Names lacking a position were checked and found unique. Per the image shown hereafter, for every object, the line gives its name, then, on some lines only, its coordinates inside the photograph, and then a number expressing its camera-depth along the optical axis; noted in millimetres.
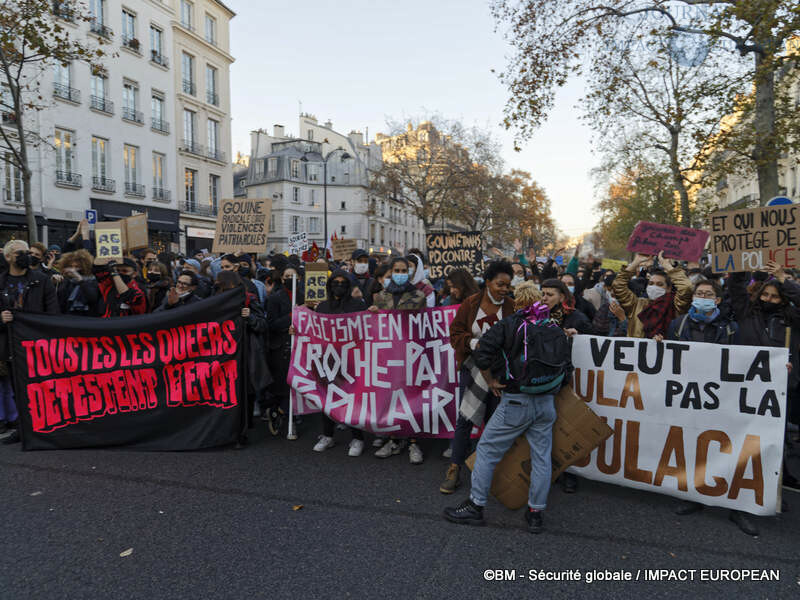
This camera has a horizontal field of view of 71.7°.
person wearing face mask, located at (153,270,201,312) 5836
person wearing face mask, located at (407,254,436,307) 5863
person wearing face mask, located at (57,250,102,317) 6422
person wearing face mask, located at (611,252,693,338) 5367
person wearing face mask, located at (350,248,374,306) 8805
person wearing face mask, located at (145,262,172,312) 6666
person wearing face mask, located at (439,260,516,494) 4355
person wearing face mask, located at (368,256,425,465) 5527
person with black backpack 3666
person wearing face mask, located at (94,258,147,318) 6207
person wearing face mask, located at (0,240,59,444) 5824
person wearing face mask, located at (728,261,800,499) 4523
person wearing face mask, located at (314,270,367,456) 5672
